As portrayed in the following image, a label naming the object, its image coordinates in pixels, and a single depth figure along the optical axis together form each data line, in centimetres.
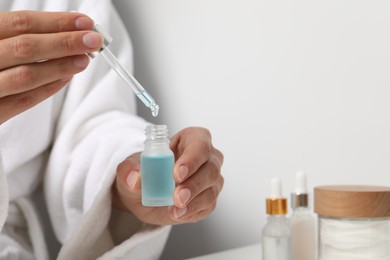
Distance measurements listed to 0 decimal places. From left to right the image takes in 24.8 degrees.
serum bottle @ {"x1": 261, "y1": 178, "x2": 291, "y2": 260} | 74
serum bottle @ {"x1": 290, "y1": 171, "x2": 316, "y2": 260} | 77
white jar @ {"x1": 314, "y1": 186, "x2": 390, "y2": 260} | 67
